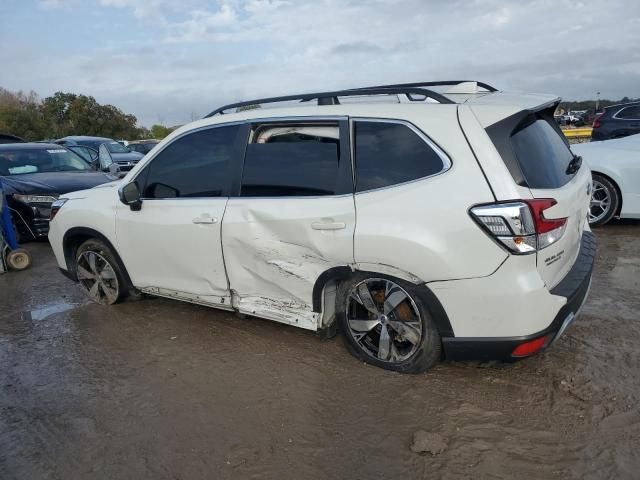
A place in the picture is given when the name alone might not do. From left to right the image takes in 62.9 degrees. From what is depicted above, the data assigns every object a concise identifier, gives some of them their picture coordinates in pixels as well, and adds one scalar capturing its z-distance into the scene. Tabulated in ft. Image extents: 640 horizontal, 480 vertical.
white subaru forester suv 9.37
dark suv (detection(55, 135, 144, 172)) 50.13
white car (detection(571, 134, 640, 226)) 21.27
